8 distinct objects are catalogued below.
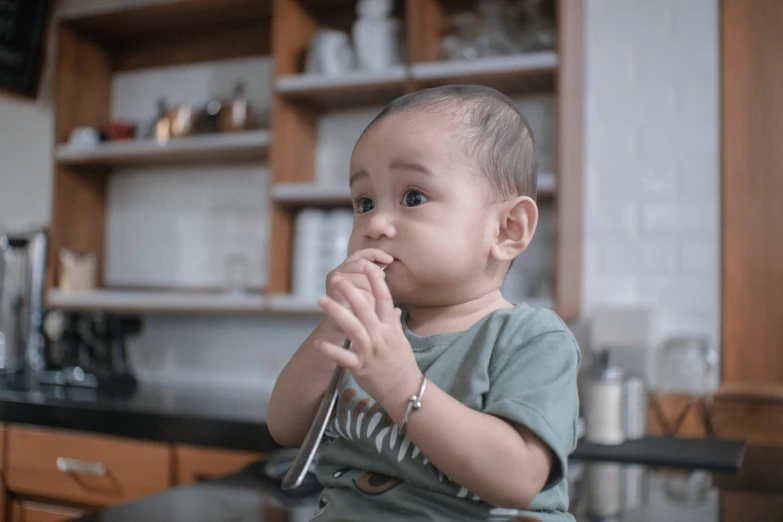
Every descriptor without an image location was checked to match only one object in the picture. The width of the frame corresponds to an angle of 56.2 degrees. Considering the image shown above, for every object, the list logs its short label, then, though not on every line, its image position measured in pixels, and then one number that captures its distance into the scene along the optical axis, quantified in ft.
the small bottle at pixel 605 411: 5.43
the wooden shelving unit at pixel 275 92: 6.67
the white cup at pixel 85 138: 8.79
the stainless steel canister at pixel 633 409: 5.64
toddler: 1.64
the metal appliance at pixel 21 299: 8.90
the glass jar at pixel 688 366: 6.46
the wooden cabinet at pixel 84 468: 6.32
